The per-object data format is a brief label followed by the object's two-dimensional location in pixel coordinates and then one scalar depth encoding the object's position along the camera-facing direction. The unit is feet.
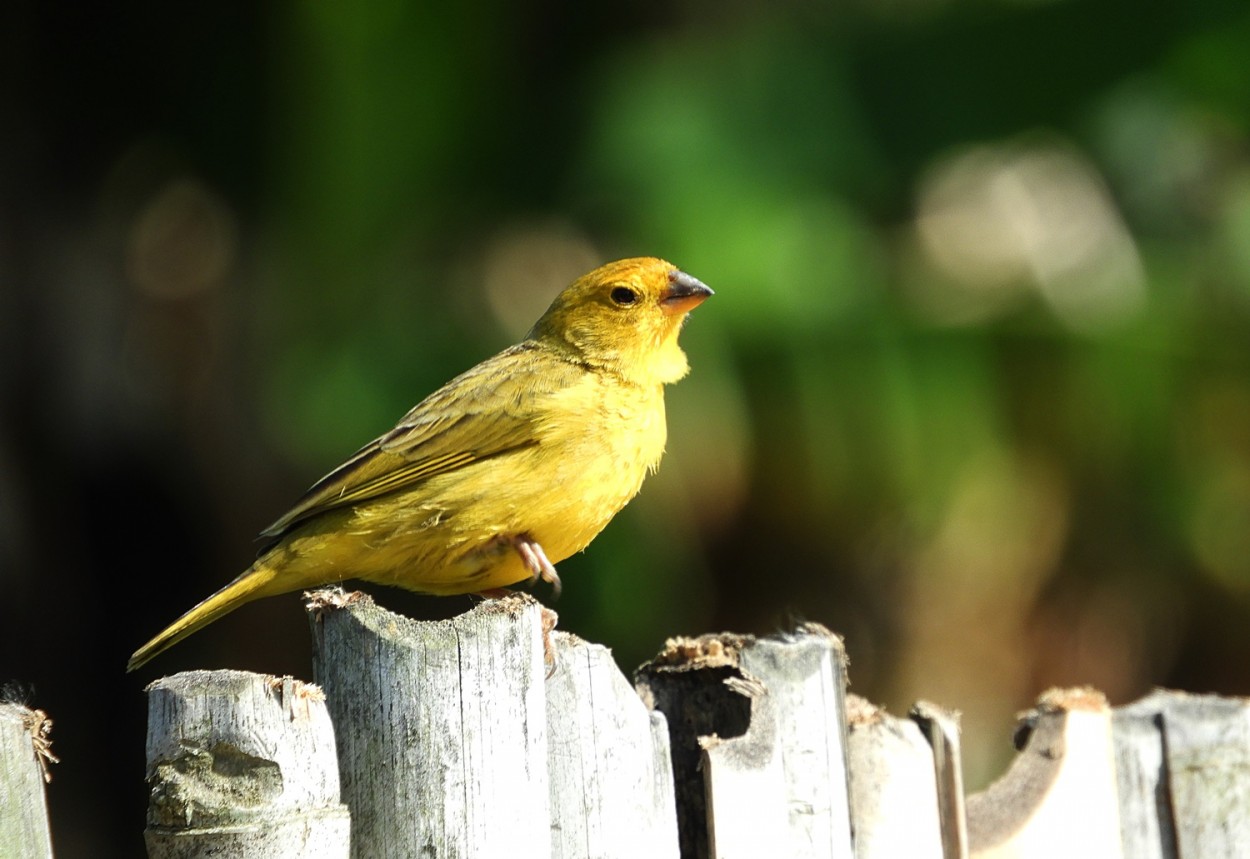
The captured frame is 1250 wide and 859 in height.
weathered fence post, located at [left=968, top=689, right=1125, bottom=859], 23.53
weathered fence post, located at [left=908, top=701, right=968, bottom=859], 22.86
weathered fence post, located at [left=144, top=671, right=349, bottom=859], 16.51
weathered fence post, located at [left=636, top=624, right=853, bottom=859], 20.31
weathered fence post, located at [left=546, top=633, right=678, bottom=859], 19.01
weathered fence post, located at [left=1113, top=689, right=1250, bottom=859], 24.86
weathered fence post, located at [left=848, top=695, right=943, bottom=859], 22.26
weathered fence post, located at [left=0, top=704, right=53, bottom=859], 15.51
